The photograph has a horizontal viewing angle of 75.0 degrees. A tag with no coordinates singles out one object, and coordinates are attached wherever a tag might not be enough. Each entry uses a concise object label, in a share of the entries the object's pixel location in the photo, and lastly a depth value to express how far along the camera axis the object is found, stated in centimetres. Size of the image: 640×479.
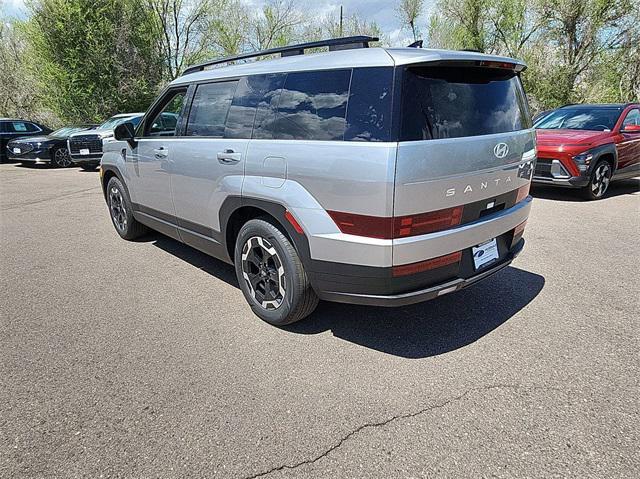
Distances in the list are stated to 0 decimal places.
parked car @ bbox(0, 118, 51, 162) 1520
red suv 725
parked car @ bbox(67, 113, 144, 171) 1275
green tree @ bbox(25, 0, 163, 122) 1738
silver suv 242
